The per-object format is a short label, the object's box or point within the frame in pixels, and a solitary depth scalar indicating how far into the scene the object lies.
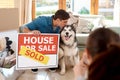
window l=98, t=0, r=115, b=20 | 5.94
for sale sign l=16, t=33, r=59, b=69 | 3.23
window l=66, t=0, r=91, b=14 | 6.04
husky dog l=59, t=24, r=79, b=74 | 3.48
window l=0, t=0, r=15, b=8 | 4.52
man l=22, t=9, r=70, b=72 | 3.52
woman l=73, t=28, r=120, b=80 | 0.87
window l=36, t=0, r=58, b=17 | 6.11
